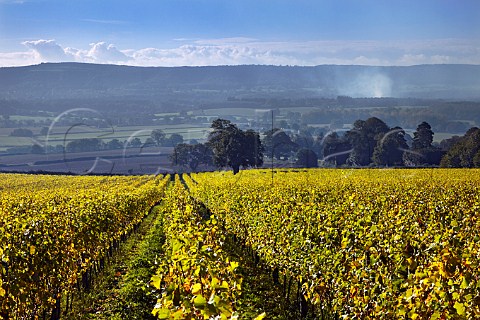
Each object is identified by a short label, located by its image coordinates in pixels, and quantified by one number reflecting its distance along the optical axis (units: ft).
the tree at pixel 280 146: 533.96
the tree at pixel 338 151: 415.85
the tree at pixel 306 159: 442.09
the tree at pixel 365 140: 394.73
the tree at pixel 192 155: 463.01
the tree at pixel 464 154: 269.36
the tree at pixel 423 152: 339.57
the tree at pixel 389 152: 356.38
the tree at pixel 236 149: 278.67
